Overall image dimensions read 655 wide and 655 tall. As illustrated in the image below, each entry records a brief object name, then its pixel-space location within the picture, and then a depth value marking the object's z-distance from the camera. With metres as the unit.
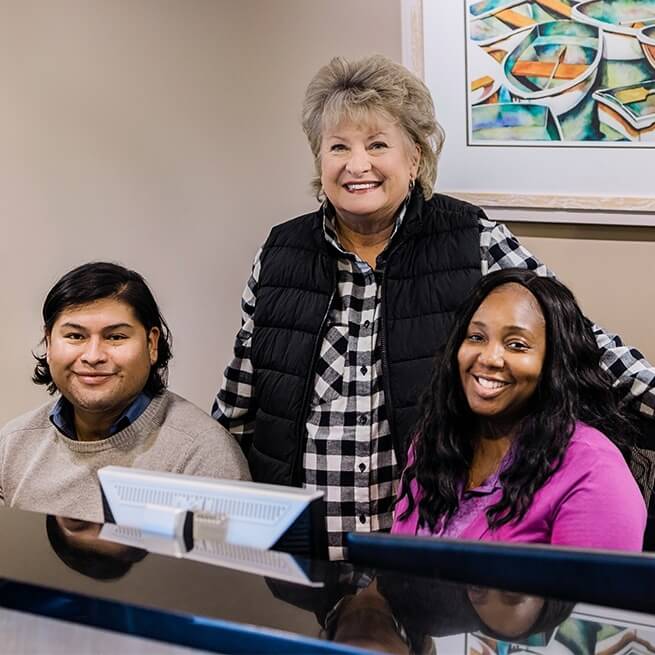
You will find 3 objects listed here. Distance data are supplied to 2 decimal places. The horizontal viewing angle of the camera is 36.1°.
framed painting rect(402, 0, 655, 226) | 2.38
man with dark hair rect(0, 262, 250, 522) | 2.00
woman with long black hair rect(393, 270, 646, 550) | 1.60
